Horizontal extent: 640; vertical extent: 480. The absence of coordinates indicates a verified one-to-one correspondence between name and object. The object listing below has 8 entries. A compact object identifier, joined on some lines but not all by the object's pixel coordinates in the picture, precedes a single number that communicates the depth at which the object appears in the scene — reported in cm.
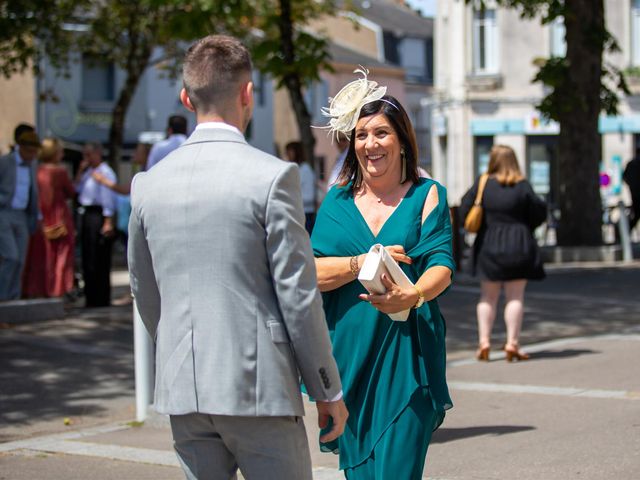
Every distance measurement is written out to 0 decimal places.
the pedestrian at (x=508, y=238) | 1005
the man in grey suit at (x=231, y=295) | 328
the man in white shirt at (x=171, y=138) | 1236
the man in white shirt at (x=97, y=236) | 1402
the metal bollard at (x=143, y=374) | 786
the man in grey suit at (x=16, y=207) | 1273
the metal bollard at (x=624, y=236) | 2058
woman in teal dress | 436
